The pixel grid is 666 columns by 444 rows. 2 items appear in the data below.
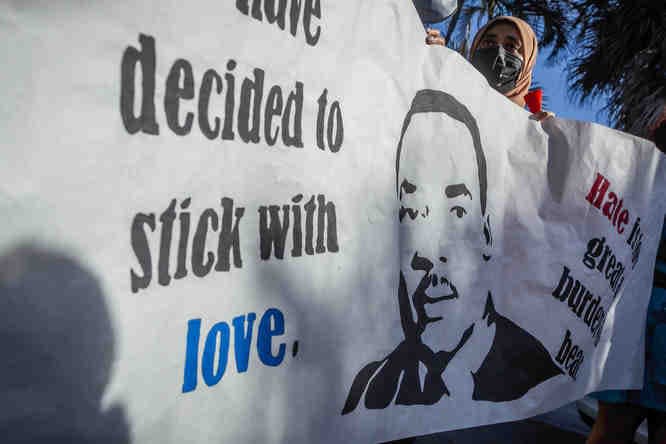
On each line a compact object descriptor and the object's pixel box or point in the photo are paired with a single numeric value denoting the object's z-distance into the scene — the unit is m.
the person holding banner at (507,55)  1.81
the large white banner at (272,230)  0.58
